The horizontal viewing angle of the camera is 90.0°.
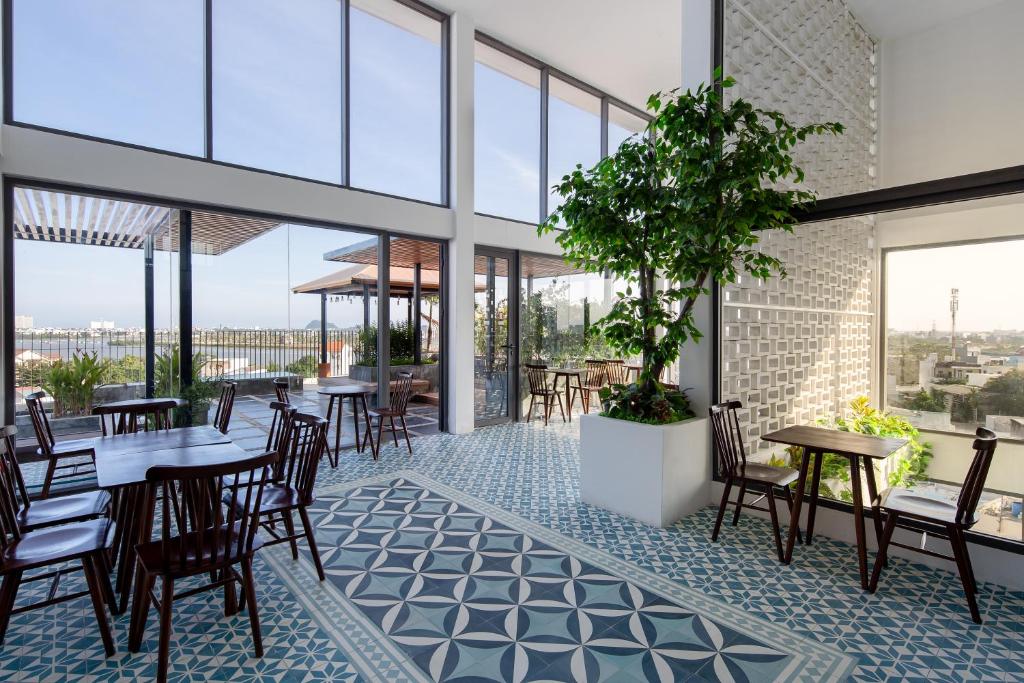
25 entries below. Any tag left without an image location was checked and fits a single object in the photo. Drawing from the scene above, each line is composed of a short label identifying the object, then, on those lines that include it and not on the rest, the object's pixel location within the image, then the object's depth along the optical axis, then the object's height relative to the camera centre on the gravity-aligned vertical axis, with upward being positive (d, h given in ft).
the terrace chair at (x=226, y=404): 14.06 -2.02
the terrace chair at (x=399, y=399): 18.10 -2.40
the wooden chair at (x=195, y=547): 6.35 -2.97
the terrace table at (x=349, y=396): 17.16 -2.24
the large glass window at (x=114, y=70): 12.77 +7.05
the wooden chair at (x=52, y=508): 7.73 -2.86
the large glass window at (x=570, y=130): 24.57 +10.04
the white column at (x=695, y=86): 13.03 +3.65
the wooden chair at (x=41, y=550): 6.61 -2.92
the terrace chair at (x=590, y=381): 24.45 -2.33
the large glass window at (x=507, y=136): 21.90 +8.74
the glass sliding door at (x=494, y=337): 22.34 -0.19
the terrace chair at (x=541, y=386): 23.09 -2.43
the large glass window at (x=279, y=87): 15.58 +8.01
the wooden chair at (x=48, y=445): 10.59 -2.45
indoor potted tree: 11.13 +2.07
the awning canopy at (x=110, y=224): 12.94 +3.00
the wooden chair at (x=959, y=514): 7.98 -2.97
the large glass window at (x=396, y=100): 18.61 +8.82
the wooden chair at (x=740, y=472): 10.29 -2.93
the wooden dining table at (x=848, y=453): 9.23 -2.20
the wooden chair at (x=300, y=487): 8.84 -2.79
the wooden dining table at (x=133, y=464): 7.36 -2.09
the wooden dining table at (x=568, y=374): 23.00 -1.89
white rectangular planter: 11.61 -3.23
